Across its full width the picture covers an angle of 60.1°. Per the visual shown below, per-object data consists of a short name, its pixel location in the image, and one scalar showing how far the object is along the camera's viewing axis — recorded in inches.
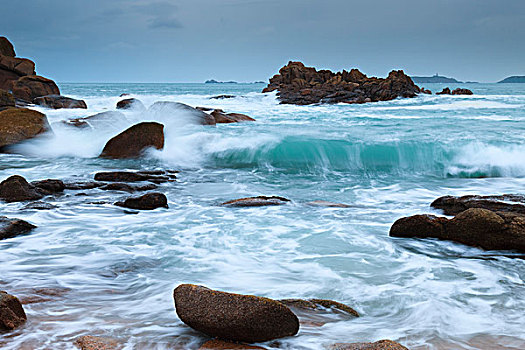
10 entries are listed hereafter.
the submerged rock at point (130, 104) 743.7
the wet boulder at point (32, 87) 863.1
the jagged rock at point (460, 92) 1653.2
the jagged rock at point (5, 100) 567.2
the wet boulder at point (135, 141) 373.1
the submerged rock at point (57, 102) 783.1
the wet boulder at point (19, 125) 391.5
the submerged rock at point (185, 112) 568.1
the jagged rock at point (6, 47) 1043.3
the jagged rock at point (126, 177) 272.2
